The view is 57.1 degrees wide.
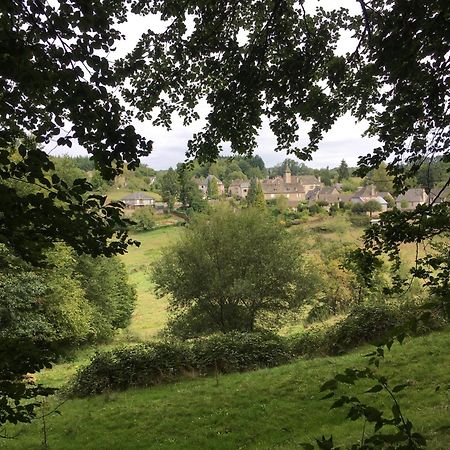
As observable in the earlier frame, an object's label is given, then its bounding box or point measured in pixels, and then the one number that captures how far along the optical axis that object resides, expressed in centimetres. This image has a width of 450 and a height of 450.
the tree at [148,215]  6949
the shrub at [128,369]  1423
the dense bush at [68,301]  1636
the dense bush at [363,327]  1567
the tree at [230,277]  2228
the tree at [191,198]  7044
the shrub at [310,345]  1622
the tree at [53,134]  258
